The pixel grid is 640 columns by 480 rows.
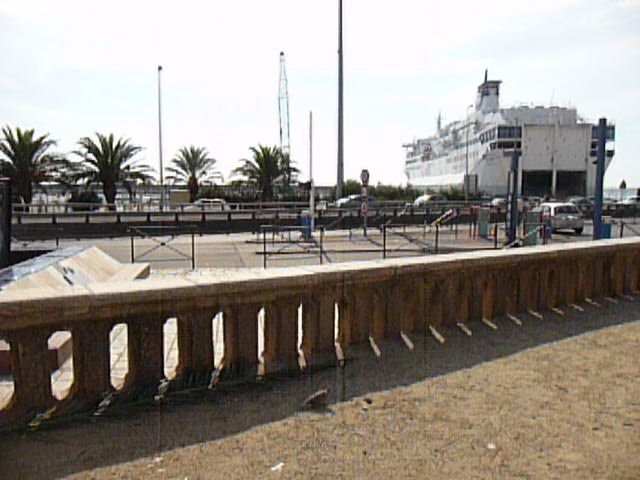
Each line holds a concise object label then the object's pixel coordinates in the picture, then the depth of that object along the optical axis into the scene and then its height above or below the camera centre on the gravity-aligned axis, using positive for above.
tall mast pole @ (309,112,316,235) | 42.66 +2.70
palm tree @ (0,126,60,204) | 36.34 +0.96
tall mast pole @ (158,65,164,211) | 54.84 +3.45
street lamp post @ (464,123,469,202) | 85.06 +2.84
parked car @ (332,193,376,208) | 41.47 -1.77
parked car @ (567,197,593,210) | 47.49 -1.86
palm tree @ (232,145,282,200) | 50.56 +0.76
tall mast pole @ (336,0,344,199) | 36.33 +4.01
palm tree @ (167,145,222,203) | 53.69 +0.99
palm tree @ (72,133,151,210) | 40.16 +0.88
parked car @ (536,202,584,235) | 30.67 -1.75
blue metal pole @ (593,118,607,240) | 16.21 +0.18
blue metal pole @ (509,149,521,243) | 23.11 -0.70
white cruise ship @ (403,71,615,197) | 78.69 +4.15
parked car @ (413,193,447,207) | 56.69 -1.76
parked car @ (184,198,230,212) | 39.60 -2.01
